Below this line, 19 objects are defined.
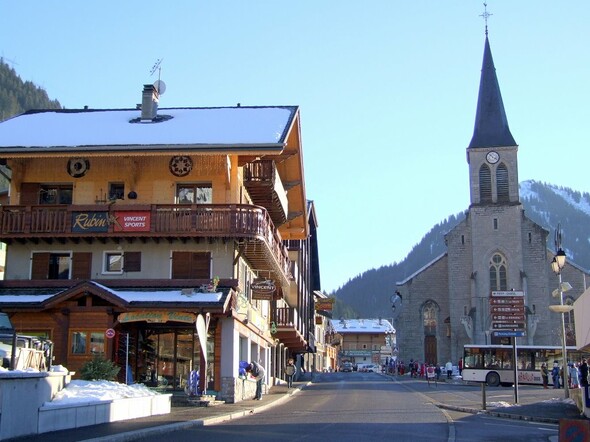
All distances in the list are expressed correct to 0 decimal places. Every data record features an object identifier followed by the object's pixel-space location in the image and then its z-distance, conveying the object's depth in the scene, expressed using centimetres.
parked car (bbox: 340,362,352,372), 12244
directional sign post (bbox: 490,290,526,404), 2936
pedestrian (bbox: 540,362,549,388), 4906
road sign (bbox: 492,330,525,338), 2927
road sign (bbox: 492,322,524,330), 2934
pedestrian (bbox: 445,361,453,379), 6525
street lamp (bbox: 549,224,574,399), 2838
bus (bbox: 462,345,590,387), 5347
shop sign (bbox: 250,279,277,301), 3403
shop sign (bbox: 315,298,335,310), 8419
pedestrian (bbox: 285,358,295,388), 4319
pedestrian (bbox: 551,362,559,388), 4816
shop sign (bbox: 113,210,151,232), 3066
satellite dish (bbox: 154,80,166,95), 3712
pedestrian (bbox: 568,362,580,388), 3839
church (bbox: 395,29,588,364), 7456
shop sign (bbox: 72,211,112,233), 3102
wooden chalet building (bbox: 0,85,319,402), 2925
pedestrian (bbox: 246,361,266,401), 3180
